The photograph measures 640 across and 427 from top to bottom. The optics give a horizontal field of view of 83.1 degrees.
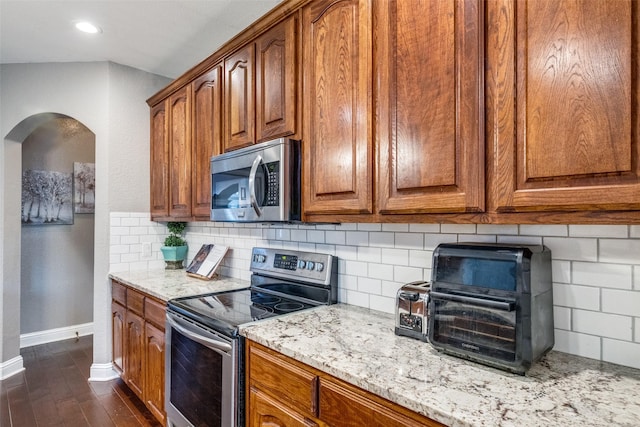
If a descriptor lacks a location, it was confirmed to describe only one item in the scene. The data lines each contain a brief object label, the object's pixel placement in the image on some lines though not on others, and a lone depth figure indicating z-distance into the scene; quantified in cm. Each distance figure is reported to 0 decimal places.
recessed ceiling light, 232
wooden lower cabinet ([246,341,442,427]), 99
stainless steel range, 150
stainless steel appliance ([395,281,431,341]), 129
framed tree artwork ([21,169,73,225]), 362
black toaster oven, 102
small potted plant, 304
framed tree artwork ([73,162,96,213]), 390
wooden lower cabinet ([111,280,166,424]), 214
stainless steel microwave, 165
